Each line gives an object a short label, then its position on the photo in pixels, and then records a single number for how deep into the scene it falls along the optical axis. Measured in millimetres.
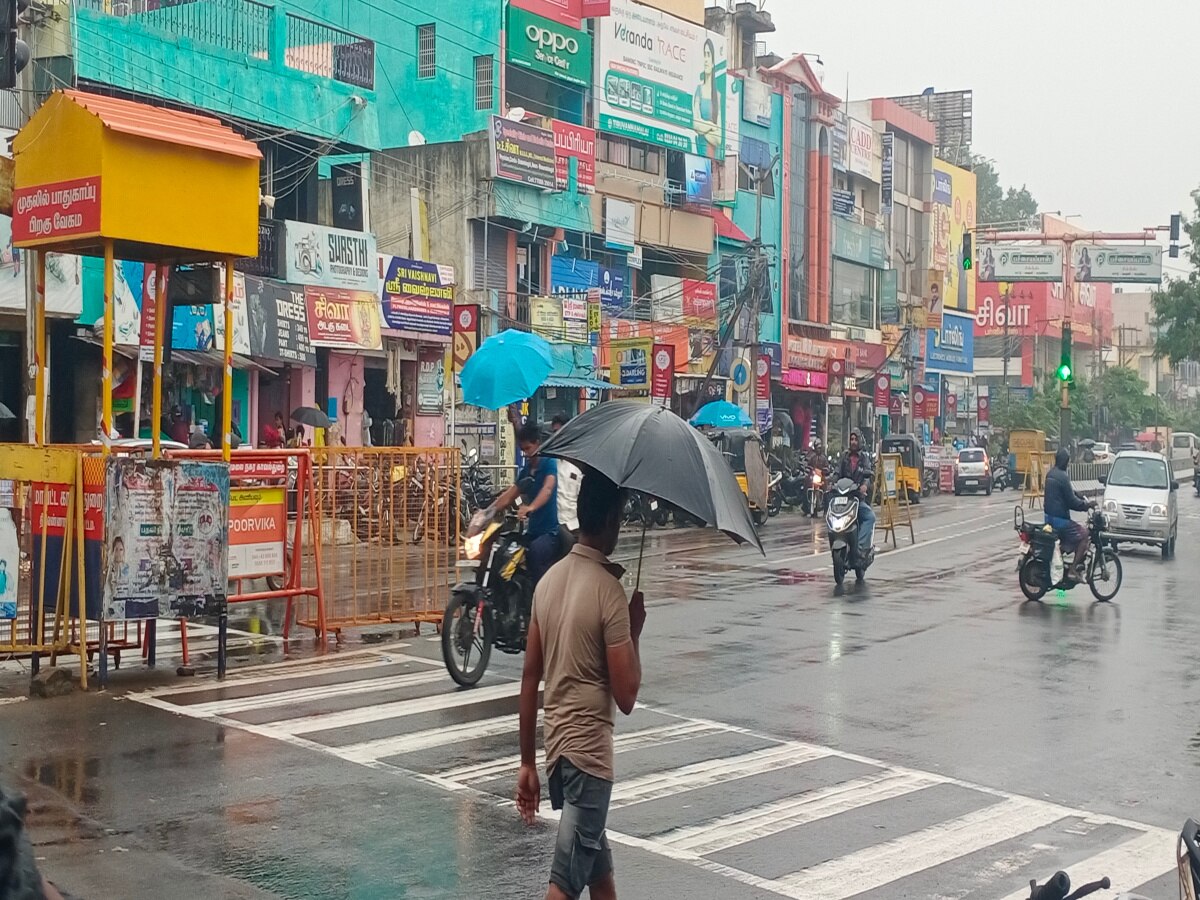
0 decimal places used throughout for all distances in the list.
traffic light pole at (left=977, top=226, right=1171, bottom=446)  41906
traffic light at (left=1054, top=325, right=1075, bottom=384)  34031
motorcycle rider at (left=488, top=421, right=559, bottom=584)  10570
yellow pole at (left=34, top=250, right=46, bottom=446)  10477
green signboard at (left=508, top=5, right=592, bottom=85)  35906
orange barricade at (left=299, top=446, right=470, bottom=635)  12336
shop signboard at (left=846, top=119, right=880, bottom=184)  57188
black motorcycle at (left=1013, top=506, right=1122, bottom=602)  17297
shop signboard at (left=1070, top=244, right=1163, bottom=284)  51250
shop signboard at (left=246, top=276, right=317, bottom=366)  25641
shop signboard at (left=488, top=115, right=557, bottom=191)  33781
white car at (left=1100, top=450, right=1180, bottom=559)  25312
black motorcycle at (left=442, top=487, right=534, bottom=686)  10328
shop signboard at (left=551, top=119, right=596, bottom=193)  36125
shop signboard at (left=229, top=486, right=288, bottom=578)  11555
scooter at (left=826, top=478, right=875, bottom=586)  18031
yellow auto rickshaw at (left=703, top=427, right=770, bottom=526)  32312
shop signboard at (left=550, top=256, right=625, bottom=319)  37375
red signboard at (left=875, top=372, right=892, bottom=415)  53812
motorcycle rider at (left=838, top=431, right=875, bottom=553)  18500
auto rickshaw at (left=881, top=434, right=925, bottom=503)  42250
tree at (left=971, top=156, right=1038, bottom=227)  103950
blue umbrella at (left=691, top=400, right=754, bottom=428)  34062
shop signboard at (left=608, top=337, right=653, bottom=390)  32250
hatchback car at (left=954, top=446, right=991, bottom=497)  48469
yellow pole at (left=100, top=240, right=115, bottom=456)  10000
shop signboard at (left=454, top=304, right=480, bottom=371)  27688
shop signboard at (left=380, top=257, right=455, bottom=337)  29812
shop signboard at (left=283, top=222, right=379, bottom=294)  27062
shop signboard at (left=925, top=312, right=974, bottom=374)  67812
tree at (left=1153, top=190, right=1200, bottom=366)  42594
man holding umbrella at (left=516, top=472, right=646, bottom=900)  4547
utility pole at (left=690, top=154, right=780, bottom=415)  39125
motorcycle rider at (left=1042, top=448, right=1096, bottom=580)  17375
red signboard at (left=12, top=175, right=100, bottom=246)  9695
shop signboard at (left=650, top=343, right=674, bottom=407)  31984
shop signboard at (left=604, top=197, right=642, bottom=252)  38906
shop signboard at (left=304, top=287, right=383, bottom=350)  27516
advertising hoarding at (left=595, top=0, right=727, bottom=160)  39344
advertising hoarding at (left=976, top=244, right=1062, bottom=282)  51938
